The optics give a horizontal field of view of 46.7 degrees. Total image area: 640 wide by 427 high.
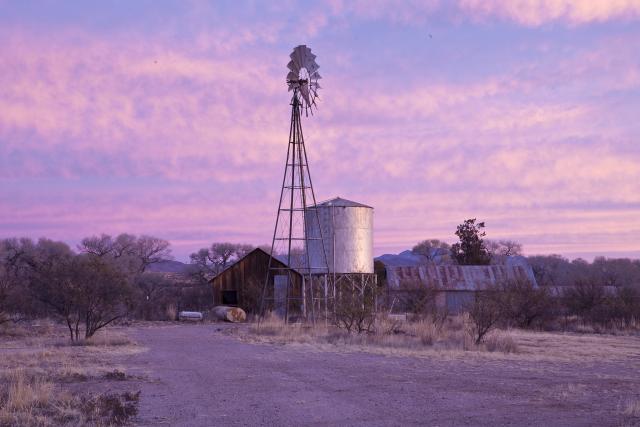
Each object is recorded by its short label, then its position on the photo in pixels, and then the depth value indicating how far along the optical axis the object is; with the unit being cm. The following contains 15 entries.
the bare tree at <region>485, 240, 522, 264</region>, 10779
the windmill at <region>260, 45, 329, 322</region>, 3559
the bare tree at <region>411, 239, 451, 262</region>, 10469
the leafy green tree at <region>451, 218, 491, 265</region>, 6838
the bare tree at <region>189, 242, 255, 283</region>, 9231
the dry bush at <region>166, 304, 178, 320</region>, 4619
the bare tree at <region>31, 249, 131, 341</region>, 2609
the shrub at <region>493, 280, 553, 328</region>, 3894
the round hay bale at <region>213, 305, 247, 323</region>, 4441
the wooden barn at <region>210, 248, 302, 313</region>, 4919
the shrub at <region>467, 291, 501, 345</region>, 2473
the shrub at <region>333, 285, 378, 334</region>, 2852
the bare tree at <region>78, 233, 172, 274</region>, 7994
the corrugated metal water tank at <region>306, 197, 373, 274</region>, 3988
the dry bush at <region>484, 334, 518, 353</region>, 2320
